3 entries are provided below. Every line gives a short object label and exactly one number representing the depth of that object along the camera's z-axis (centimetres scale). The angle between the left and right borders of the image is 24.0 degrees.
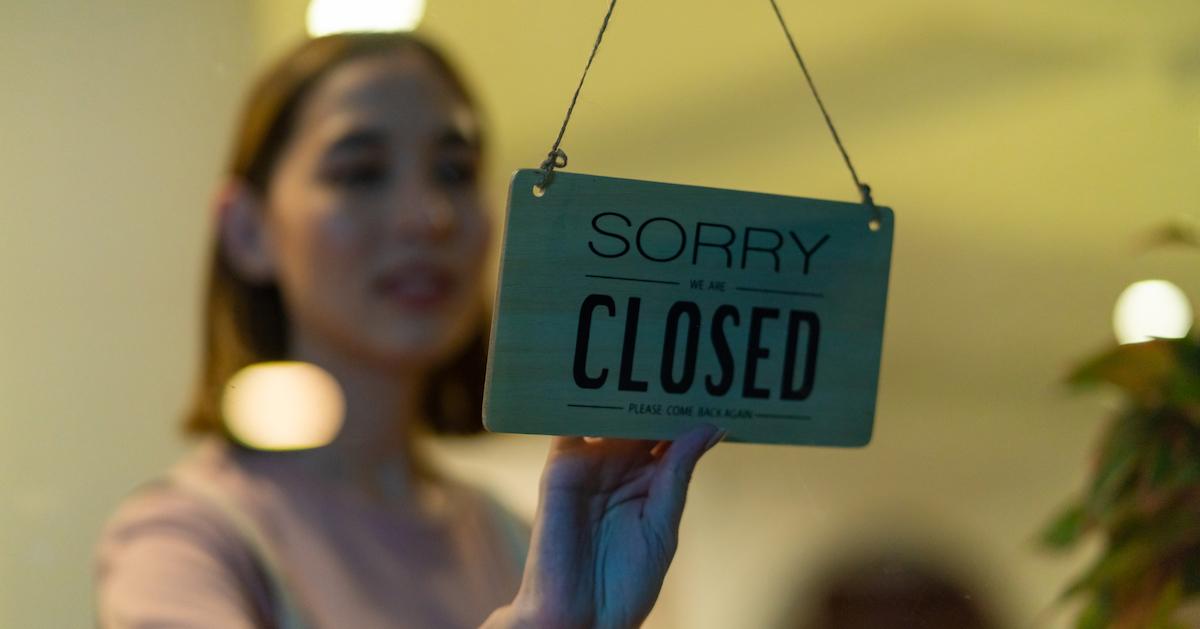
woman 159
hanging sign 141
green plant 162
